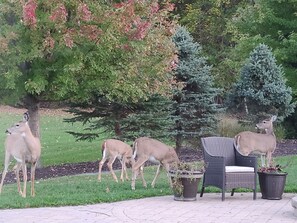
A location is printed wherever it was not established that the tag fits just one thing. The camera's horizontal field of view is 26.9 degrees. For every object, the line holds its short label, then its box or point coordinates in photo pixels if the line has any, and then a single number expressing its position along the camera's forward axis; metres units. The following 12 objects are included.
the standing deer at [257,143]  14.52
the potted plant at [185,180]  11.00
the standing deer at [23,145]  11.55
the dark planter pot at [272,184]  11.23
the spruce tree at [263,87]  23.09
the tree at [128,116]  18.33
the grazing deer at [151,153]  12.33
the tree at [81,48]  13.85
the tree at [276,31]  25.06
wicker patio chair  11.03
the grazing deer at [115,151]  13.55
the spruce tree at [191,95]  19.64
